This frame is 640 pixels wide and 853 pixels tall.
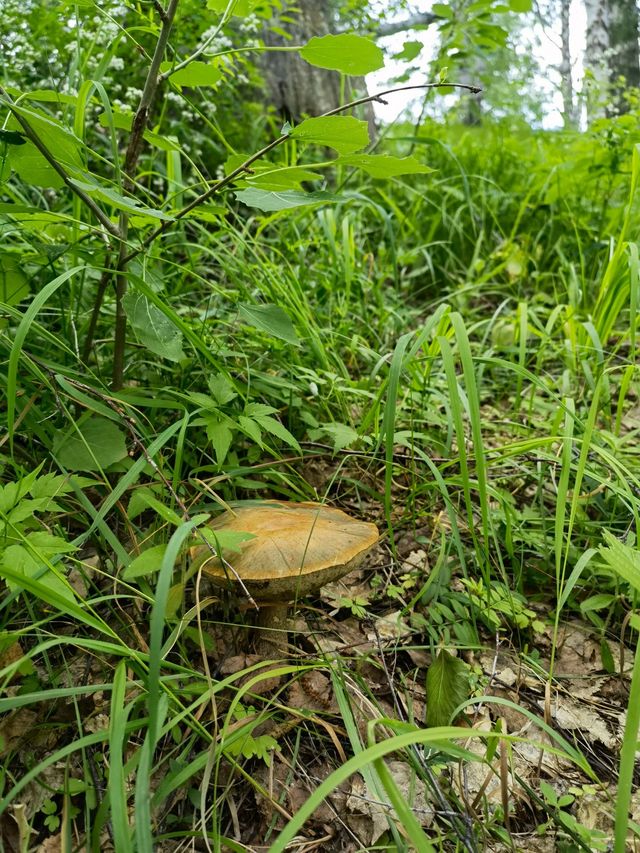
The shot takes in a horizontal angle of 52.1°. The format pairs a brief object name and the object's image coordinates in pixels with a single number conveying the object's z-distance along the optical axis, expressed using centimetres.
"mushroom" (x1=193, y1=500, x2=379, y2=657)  34
